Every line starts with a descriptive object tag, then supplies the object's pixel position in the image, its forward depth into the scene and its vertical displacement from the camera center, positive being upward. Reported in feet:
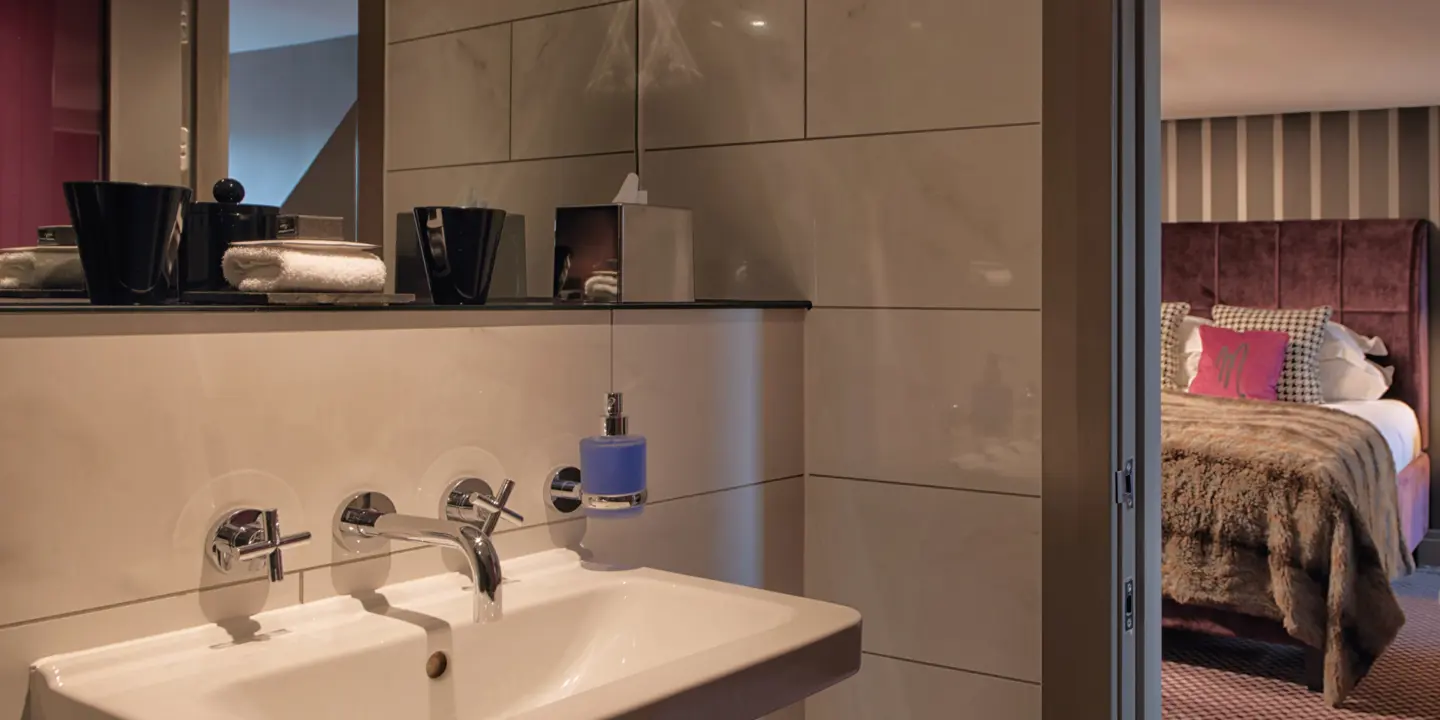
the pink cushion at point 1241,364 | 17.48 +0.01
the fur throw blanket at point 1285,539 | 11.64 -1.77
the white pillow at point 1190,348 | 18.42 +0.27
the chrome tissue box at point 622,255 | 5.83 +0.55
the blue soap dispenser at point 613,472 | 4.76 -0.44
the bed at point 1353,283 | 17.34 +1.32
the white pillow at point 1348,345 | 18.07 +0.31
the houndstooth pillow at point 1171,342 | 18.45 +0.36
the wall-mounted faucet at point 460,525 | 3.77 -0.57
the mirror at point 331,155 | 3.93 +0.86
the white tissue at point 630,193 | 6.01 +0.87
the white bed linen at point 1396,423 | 16.05 -0.82
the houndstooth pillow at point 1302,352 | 17.52 +0.20
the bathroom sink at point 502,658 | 3.35 -0.94
